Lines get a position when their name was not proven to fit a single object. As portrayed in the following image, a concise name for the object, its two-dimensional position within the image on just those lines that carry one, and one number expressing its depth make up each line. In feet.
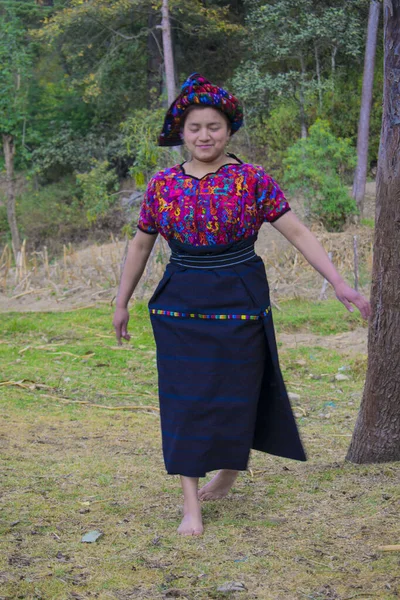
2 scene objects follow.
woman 11.07
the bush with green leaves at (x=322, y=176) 55.83
